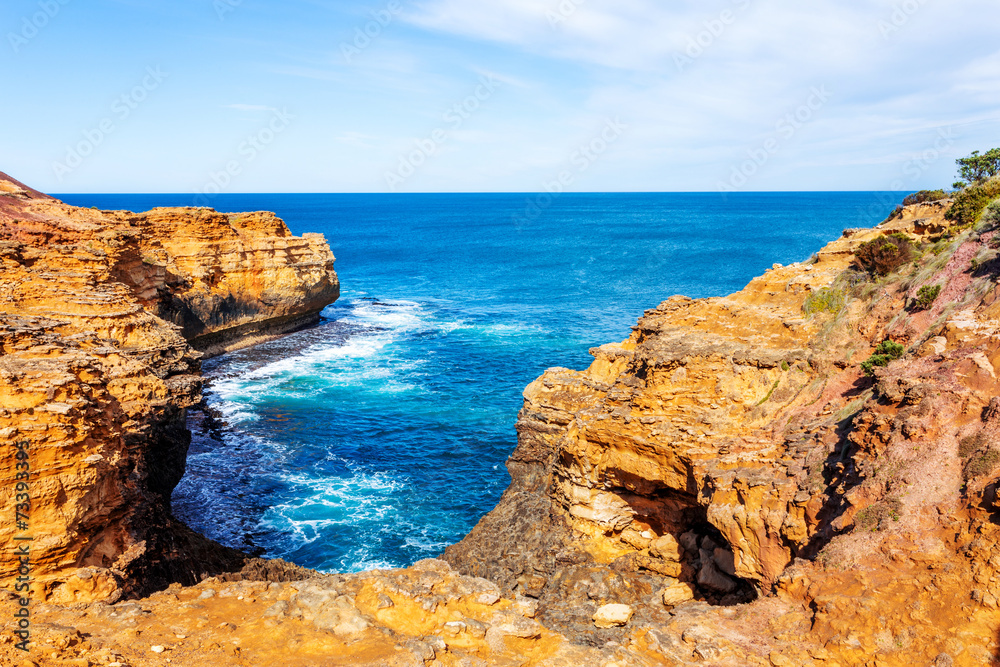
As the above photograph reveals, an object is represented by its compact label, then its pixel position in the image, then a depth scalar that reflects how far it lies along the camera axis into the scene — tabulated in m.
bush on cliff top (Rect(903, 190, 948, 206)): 39.91
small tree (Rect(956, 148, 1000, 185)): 36.13
